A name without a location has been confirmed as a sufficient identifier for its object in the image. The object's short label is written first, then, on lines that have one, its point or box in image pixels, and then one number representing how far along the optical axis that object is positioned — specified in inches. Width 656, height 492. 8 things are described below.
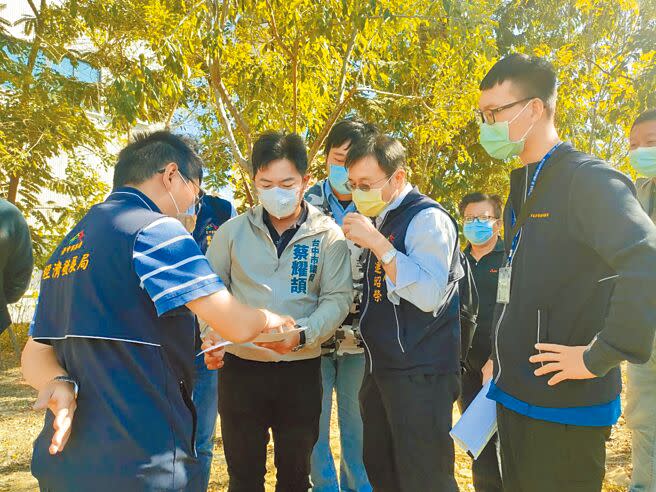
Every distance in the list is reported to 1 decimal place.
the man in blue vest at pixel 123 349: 62.4
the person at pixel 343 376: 133.8
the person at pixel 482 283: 133.6
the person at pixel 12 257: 134.0
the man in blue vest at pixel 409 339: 92.3
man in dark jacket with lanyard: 62.9
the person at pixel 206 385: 132.0
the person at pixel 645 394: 115.8
